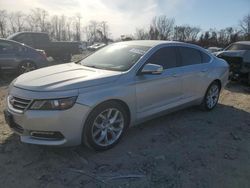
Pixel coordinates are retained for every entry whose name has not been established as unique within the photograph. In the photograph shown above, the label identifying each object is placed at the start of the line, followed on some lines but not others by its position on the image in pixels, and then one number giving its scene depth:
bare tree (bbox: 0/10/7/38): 36.09
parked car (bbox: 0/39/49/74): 6.59
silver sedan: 2.40
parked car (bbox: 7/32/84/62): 10.30
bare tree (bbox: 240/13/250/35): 39.82
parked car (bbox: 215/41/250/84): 6.46
